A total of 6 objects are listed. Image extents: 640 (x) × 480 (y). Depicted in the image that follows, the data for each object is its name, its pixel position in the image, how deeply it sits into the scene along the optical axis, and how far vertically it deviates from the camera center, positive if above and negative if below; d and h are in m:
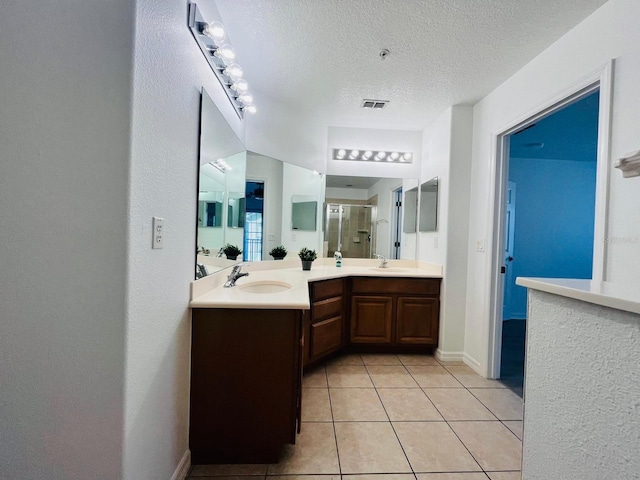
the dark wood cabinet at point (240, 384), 1.34 -0.73
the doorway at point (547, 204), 1.40 +0.40
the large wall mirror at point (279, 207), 1.57 +0.25
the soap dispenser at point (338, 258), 3.04 -0.24
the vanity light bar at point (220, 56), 1.28 +0.93
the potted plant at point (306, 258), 2.64 -0.22
